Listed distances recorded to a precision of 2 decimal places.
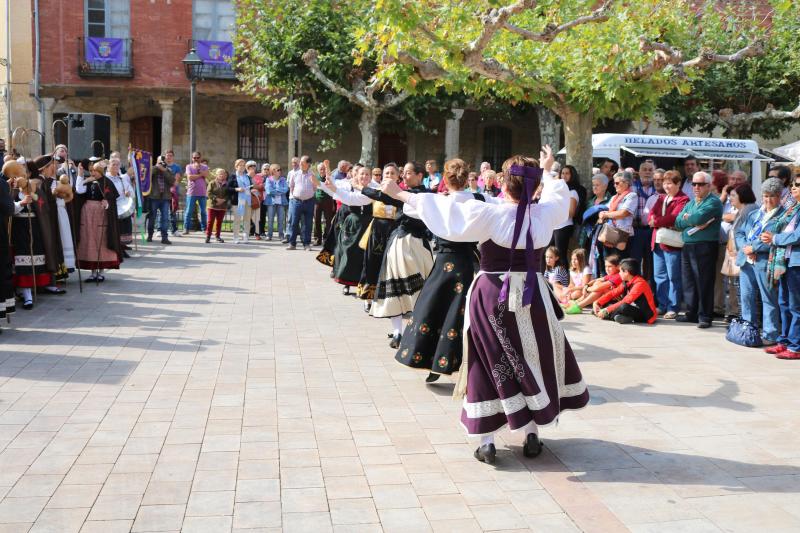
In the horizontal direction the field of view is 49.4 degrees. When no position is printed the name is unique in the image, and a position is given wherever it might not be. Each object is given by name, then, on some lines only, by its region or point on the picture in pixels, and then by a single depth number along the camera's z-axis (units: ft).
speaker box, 50.80
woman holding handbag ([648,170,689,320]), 34.32
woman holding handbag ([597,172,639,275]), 35.58
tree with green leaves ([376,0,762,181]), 35.55
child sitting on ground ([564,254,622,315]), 34.68
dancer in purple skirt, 16.74
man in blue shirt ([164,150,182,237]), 62.18
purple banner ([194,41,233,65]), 93.81
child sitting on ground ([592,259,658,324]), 33.14
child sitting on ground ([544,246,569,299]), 38.93
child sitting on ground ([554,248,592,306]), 36.88
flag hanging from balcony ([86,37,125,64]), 92.17
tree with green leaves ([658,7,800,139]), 82.64
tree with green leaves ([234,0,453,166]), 71.15
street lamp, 66.80
